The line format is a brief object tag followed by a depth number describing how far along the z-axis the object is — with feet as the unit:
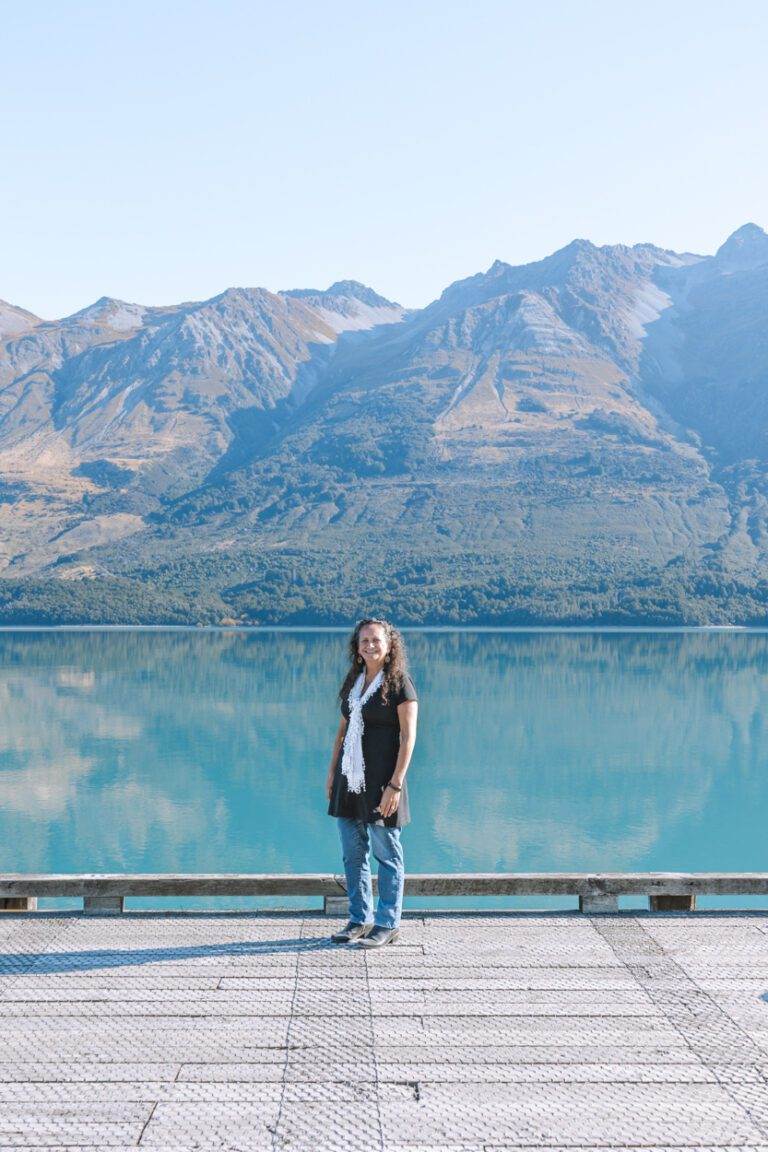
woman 24.40
